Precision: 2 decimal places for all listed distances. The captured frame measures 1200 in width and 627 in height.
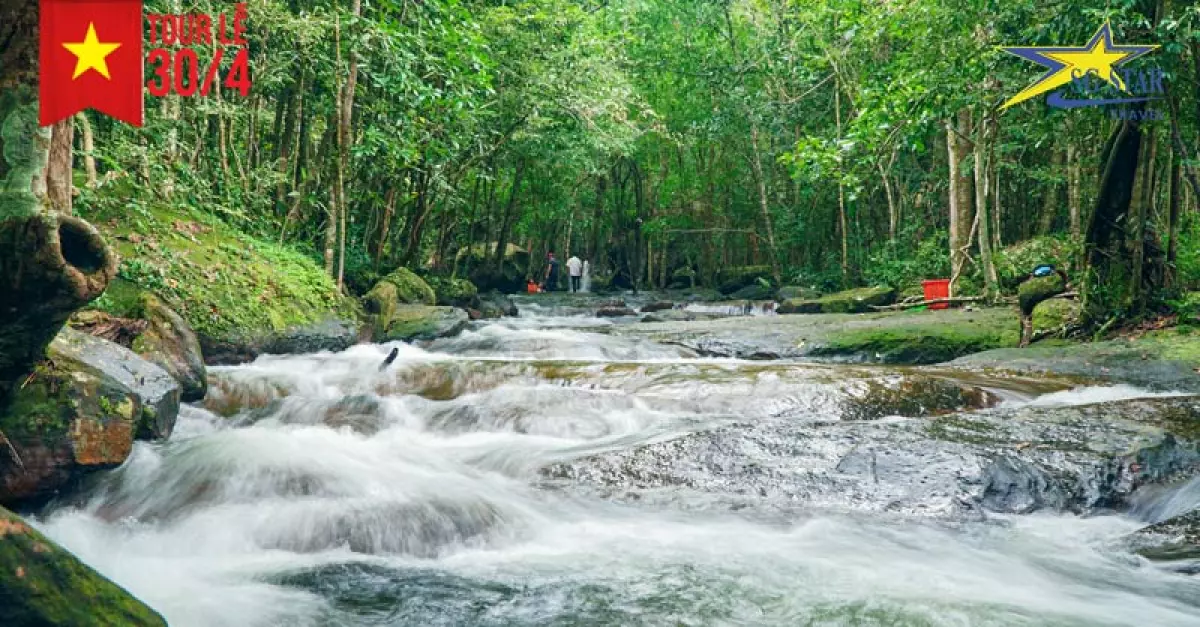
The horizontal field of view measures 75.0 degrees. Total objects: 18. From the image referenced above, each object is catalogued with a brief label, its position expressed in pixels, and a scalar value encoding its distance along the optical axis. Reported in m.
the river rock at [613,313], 16.77
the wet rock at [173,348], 6.12
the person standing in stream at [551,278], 28.91
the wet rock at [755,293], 21.66
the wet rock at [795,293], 18.81
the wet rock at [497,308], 16.17
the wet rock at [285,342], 8.18
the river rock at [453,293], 15.93
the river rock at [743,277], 24.05
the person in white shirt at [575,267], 26.92
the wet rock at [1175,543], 3.61
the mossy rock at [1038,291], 9.27
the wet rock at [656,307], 17.81
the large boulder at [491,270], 24.38
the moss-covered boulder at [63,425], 4.09
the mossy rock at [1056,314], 8.99
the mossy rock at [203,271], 7.77
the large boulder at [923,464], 4.55
